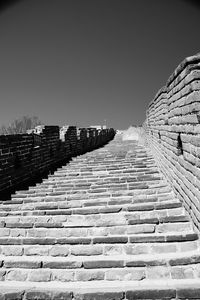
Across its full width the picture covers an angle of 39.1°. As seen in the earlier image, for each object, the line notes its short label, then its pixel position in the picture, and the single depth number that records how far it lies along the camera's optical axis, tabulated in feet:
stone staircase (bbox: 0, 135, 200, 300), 7.59
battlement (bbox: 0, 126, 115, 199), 15.11
